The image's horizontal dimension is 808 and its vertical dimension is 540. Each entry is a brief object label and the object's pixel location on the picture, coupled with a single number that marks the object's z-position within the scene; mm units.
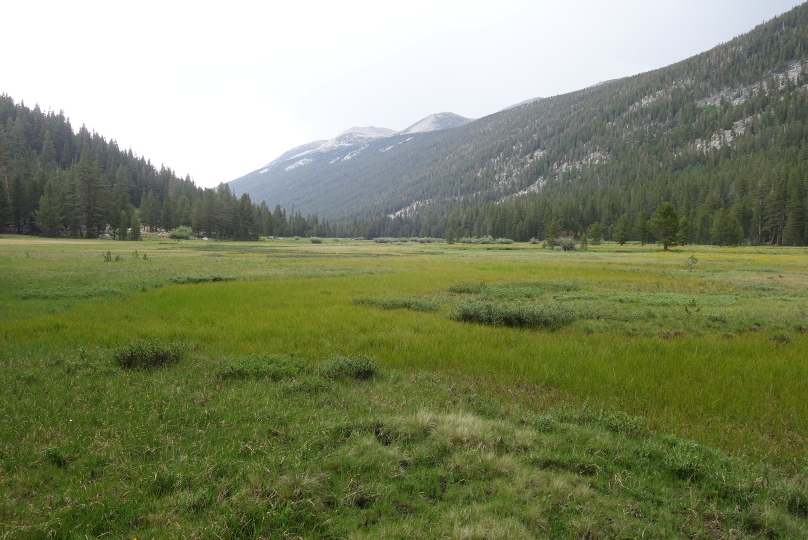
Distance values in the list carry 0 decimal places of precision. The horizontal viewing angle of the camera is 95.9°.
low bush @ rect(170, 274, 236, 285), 23261
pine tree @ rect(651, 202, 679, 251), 73125
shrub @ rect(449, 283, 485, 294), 22469
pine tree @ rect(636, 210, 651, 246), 96062
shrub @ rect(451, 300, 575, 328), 13883
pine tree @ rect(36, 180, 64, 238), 83312
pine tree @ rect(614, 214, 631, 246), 98438
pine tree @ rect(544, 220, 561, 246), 90562
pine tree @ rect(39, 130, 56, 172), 135738
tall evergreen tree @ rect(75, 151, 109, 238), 89250
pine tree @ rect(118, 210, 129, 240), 91056
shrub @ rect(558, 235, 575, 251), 82125
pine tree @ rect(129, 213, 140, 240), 90438
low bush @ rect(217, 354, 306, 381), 8242
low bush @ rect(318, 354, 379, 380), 8414
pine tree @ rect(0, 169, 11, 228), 81344
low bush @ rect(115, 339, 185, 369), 8547
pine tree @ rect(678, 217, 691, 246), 88969
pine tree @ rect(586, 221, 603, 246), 101688
